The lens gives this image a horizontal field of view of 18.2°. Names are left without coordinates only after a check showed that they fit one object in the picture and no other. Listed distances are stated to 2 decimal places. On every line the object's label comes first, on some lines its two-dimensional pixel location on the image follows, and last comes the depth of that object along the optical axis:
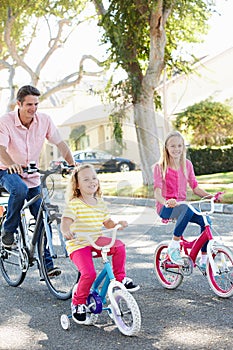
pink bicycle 5.71
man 6.15
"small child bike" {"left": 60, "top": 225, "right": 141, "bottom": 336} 4.71
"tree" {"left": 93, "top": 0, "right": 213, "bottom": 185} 17.64
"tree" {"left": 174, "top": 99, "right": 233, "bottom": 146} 29.44
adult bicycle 5.98
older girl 6.02
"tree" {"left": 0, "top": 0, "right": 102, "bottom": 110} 26.17
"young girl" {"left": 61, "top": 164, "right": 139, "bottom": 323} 5.09
